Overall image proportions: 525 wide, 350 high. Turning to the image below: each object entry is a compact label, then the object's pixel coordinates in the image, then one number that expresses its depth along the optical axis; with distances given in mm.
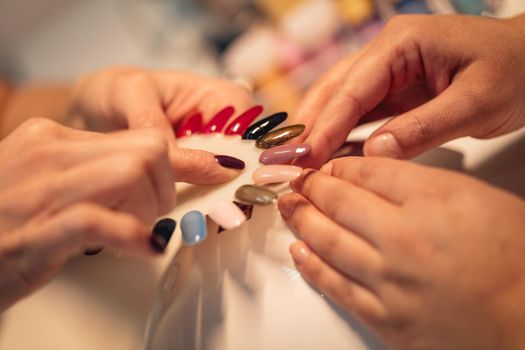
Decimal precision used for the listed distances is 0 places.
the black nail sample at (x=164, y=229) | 427
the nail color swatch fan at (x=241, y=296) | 369
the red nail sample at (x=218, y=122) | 559
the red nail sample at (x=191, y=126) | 584
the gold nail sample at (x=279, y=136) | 490
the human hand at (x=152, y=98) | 620
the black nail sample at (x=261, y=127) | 514
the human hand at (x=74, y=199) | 289
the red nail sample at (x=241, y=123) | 539
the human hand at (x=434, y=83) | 471
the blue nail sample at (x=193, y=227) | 417
